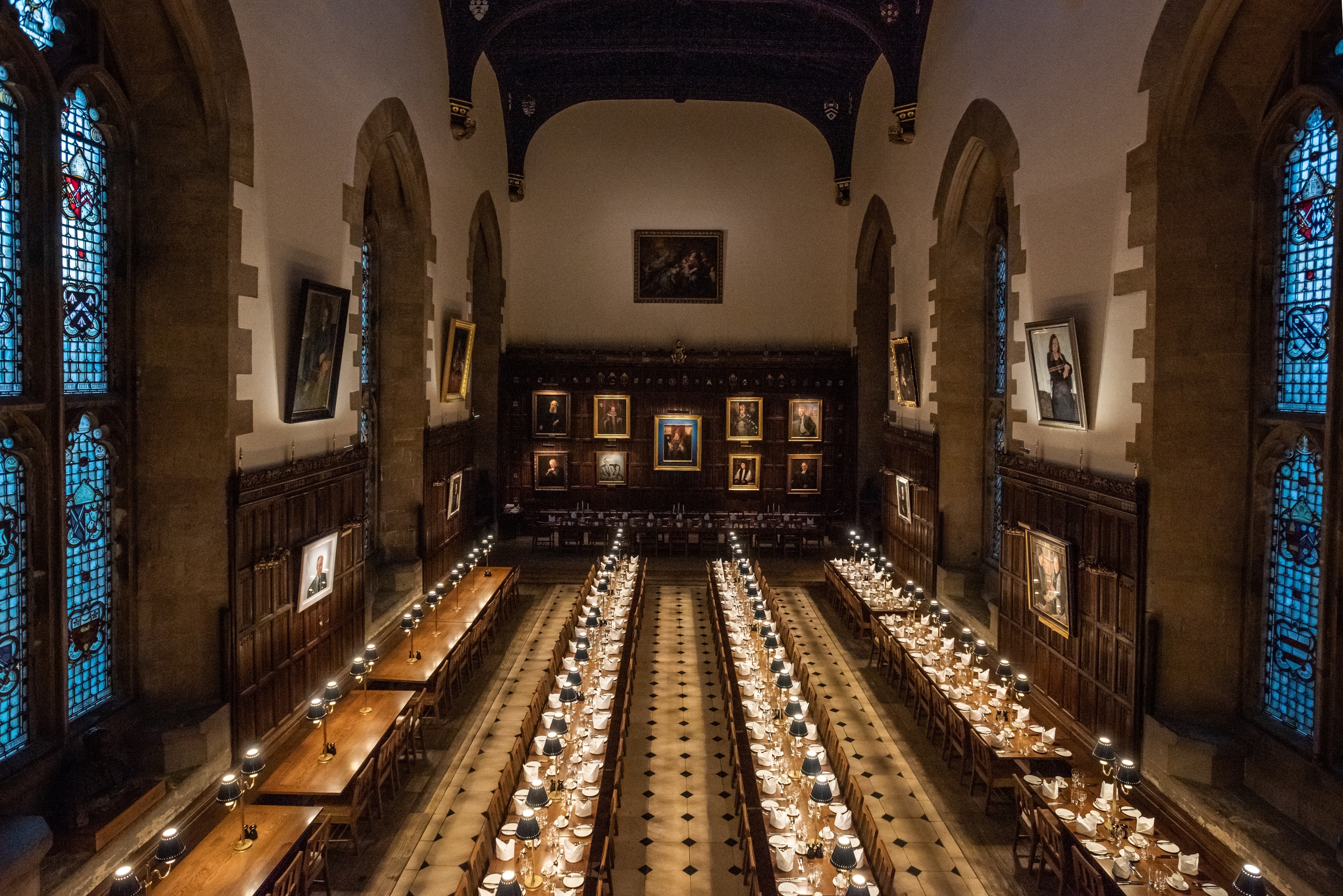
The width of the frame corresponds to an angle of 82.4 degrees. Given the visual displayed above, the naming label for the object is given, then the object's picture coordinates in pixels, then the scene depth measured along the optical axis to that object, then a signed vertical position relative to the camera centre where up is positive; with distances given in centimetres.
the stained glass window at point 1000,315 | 1155 +162
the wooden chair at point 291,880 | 482 -305
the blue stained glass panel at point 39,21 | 530 +272
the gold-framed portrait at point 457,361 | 1288 +88
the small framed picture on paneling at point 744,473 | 1775 -132
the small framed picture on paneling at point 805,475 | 1778 -134
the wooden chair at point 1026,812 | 589 -310
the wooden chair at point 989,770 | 668 -312
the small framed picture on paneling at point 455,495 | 1361 -150
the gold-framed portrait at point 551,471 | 1781 -135
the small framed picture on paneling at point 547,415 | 1767 -4
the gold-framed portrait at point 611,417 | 1770 -6
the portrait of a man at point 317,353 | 769 +60
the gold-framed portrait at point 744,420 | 1770 -8
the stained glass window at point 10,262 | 514 +97
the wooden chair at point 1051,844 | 540 -307
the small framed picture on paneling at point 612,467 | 1781 -124
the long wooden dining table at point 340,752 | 590 -291
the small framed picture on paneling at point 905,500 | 1340 -145
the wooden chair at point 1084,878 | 485 -298
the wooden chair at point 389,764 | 679 -318
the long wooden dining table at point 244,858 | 473 -293
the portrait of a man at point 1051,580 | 771 -168
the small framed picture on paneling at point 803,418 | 1770 -3
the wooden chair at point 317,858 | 527 -315
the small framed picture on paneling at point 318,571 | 788 -171
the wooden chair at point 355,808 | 587 -312
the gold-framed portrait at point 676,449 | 1777 -79
